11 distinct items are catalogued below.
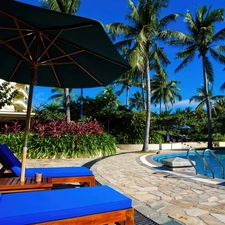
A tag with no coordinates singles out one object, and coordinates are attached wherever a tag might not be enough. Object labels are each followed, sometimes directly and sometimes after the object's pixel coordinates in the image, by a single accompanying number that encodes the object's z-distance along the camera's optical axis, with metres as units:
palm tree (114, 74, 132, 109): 32.11
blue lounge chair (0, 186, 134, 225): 1.99
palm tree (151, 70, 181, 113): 36.03
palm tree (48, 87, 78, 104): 29.80
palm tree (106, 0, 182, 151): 14.95
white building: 16.80
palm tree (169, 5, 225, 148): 18.61
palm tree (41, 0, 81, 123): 15.49
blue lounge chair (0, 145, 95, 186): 3.85
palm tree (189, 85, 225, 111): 34.19
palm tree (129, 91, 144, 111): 39.92
